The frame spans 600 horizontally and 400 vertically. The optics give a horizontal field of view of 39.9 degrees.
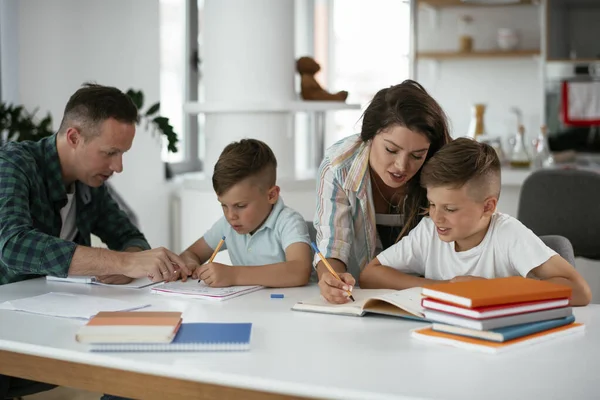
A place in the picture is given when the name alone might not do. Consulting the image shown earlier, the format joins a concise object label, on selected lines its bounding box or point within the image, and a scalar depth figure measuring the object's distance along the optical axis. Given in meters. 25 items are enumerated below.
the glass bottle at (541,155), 4.32
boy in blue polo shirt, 2.12
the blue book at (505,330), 1.38
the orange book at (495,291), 1.38
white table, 1.18
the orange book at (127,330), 1.37
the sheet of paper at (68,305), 1.65
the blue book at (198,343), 1.37
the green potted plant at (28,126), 3.19
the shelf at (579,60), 5.70
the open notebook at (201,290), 1.85
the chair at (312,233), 2.30
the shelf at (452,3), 6.11
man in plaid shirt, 1.93
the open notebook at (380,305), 1.59
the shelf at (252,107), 3.70
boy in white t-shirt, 1.83
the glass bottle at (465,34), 6.21
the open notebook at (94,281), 2.02
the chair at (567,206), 3.19
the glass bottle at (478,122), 5.06
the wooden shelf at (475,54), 5.95
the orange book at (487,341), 1.36
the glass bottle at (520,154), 4.28
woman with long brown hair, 2.02
